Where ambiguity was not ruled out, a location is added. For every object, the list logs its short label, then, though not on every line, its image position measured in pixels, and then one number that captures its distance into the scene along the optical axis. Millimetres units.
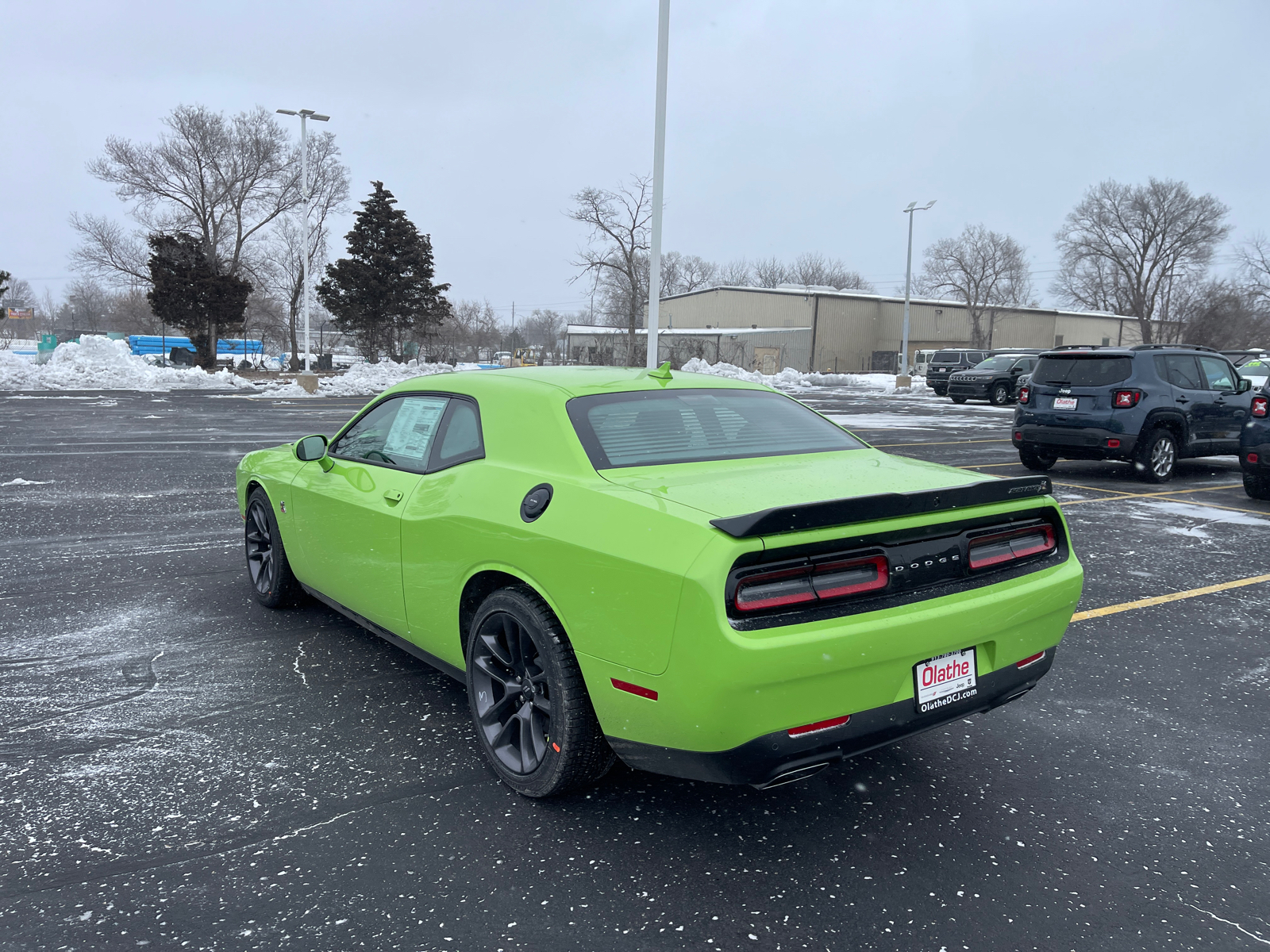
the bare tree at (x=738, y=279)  99750
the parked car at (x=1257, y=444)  8844
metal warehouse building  61031
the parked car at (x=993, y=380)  27281
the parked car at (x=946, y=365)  33312
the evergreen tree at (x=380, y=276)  36875
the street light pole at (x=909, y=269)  39688
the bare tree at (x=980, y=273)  68688
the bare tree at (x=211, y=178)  40219
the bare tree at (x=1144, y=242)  68125
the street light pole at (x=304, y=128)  28400
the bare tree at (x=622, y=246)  37094
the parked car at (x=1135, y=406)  10328
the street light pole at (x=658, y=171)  18781
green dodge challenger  2402
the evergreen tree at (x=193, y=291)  37531
